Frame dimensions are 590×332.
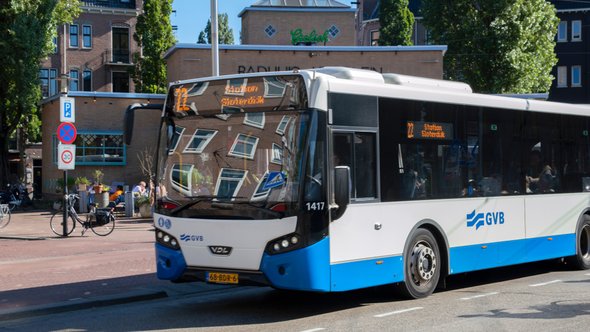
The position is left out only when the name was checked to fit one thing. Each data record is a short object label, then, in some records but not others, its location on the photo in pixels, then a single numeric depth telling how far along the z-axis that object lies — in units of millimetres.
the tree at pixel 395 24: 63469
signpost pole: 22353
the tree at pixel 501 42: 46844
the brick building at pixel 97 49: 63562
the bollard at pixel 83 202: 33562
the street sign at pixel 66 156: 21797
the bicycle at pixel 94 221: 22938
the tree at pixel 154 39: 56812
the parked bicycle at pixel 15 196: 36038
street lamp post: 21375
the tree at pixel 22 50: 41406
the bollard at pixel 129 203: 31219
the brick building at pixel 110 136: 37938
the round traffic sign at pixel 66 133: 21578
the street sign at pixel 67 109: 21797
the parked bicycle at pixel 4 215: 25844
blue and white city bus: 9664
